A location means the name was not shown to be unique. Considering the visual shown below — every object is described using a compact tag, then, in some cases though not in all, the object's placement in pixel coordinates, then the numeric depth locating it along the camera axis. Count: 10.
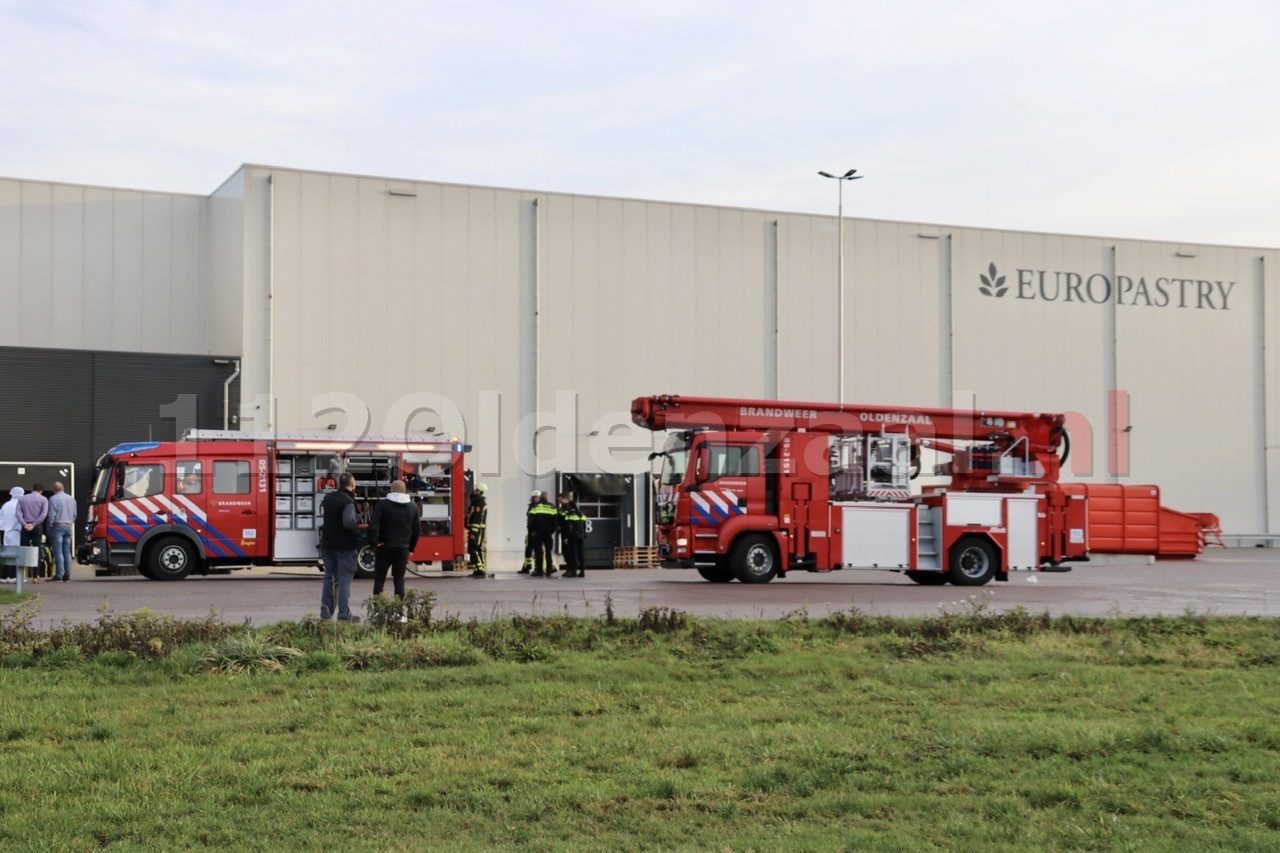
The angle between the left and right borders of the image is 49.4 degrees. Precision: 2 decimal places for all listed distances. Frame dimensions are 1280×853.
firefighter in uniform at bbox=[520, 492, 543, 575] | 28.11
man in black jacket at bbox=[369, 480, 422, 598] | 15.48
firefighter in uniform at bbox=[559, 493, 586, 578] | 27.72
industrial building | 35.59
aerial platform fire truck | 24.38
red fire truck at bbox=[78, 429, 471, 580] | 24.72
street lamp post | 39.50
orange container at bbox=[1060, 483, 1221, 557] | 37.94
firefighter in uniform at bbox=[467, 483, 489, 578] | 26.78
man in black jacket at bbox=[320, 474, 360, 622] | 14.58
